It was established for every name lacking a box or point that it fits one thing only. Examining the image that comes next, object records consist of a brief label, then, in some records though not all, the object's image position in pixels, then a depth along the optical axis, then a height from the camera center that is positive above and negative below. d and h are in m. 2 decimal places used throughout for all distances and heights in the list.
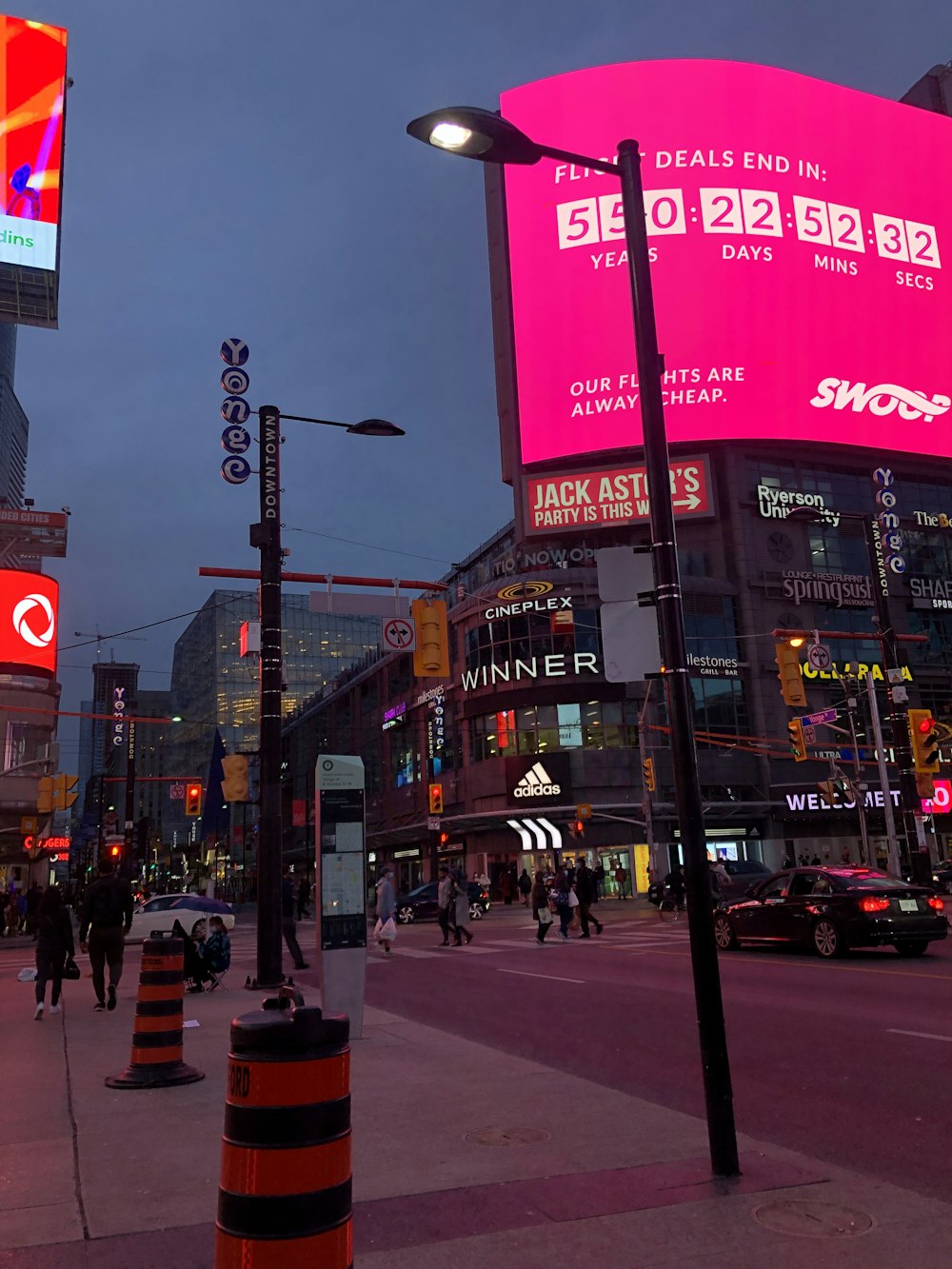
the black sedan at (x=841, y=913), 16.56 -0.83
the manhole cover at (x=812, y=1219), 4.76 -1.64
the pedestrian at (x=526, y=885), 47.75 -0.41
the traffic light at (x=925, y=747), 23.86 +2.52
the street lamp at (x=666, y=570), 5.55 +1.80
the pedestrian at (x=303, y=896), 43.06 -0.41
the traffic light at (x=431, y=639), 19.55 +4.48
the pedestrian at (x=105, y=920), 14.20 -0.33
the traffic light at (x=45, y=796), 40.81 +3.93
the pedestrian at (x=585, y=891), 25.66 -0.43
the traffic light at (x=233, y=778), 18.00 +1.92
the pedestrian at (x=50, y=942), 13.94 -0.59
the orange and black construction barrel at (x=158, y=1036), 8.77 -1.20
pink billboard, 58.44 +33.69
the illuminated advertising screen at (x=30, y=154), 41.88 +29.78
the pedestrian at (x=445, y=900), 25.19 -0.47
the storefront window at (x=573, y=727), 53.53 +7.44
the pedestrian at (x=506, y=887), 49.53 -0.48
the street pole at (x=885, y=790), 31.16 +2.19
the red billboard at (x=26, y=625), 33.03 +8.64
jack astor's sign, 56.91 +20.24
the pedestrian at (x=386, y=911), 21.59 -0.59
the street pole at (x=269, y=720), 14.64 +2.39
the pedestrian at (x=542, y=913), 24.23 -0.87
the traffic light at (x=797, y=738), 33.28 +4.01
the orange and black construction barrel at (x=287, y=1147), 3.38 -0.86
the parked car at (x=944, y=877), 38.50 -0.70
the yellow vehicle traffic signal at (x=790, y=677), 28.09 +4.99
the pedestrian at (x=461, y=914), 24.90 -0.82
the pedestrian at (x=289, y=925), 20.47 -0.75
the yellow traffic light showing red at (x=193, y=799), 45.19 +3.98
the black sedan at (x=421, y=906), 38.66 -0.91
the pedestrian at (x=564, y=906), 24.86 -0.74
